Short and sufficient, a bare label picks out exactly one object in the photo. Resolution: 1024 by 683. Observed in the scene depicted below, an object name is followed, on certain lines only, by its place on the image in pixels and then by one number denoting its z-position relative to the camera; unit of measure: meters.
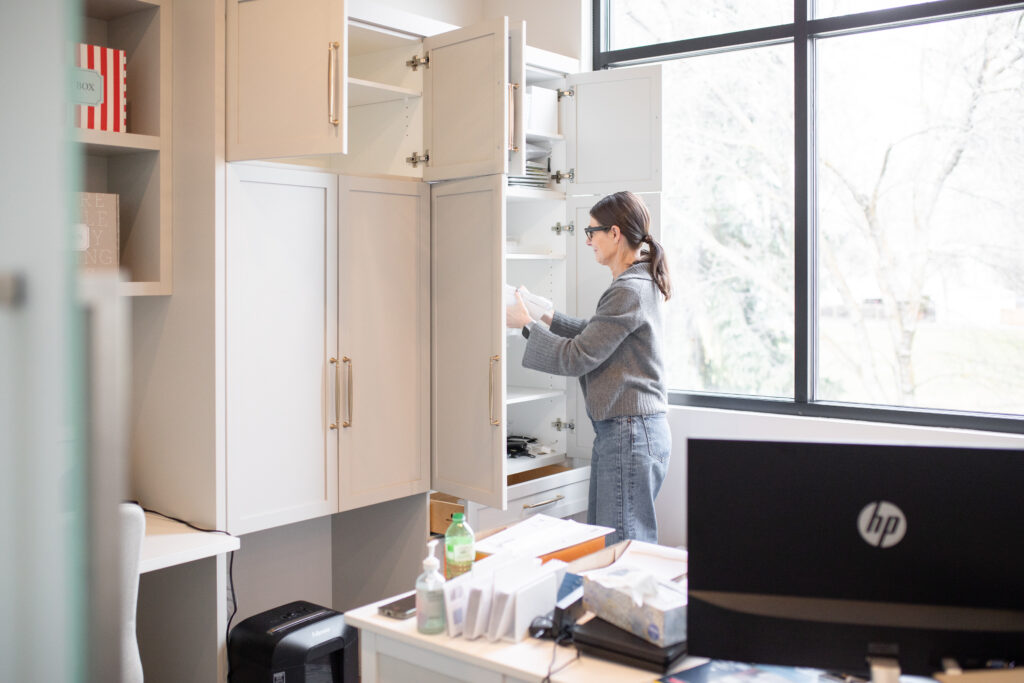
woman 2.94
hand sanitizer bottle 1.74
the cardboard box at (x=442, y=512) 3.30
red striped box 2.57
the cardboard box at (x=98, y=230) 2.59
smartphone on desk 1.85
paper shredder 2.57
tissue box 1.57
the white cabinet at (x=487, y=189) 2.96
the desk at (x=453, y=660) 1.57
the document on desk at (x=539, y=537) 2.05
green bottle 1.90
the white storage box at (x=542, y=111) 3.66
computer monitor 1.25
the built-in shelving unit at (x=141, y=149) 2.71
